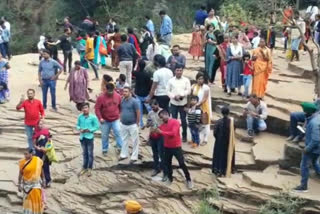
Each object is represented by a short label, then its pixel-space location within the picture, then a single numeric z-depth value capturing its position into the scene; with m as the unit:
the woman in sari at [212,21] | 19.33
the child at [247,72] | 15.03
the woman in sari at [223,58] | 15.78
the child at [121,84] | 13.85
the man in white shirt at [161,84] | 13.55
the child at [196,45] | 19.58
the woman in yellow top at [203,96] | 13.30
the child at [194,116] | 13.13
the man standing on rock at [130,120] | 12.84
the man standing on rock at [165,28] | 19.95
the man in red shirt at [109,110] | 13.10
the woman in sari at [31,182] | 11.47
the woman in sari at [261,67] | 14.75
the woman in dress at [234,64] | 15.27
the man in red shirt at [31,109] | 13.50
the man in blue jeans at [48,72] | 15.44
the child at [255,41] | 18.38
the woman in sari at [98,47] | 19.31
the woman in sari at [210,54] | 16.19
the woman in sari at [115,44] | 18.48
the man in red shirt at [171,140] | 11.91
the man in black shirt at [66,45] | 18.78
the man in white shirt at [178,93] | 13.23
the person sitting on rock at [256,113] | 13.52
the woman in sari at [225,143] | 12.27
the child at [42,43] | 19.68
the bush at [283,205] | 11.26
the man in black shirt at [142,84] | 13.99
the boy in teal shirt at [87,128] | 12.70
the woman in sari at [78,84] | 15.25
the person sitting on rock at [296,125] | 12.73
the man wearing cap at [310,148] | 11.35
